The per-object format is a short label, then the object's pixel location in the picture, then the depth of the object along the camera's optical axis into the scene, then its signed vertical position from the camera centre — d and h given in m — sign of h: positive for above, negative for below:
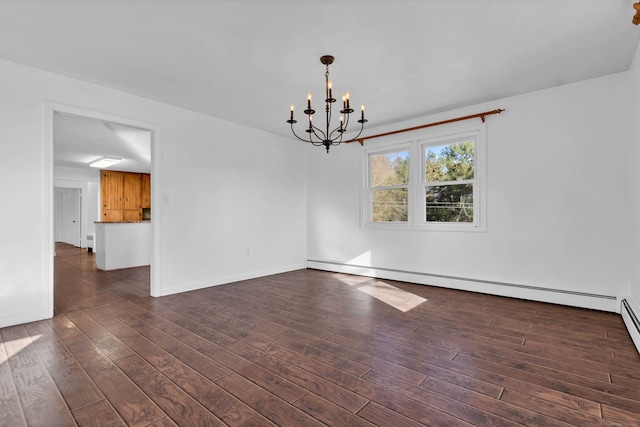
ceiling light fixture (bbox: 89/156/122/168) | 7.41 +1.33
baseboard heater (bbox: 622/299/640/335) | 2.49 -0.89
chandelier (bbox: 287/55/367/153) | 2.61 +1.05
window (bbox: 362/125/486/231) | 4.25 +0.46
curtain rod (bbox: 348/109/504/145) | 3.95 +1.26
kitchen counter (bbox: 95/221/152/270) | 6.11 -0.59
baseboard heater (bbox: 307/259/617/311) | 3.32 -0.91
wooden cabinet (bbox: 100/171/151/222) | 9.07 +0.61
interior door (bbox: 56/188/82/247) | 10.62 -0.03
